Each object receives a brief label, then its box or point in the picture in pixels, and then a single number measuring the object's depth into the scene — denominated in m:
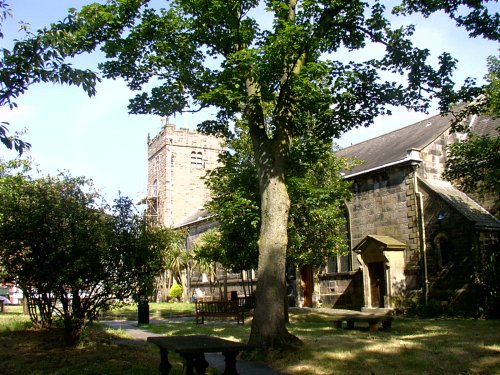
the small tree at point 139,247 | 11.76
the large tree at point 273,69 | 10.69
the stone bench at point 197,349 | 7.09
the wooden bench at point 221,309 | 19.50
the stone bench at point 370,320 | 14.96
